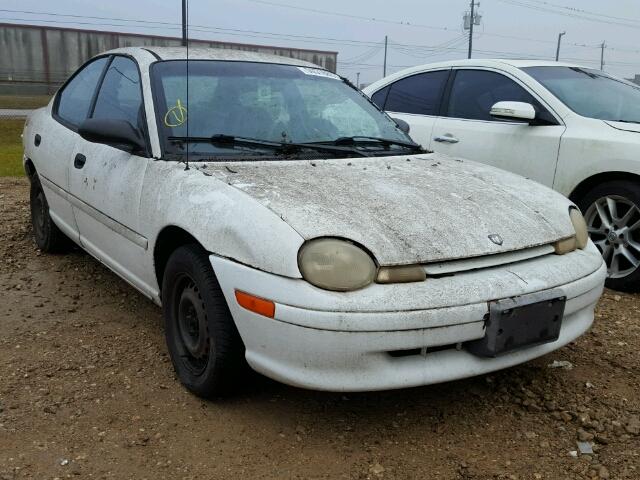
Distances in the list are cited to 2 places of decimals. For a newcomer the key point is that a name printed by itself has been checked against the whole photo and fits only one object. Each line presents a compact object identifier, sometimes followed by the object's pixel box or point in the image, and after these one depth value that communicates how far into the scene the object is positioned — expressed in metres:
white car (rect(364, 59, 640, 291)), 4.25
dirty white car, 2.29
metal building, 32.16
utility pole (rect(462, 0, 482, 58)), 44.61
